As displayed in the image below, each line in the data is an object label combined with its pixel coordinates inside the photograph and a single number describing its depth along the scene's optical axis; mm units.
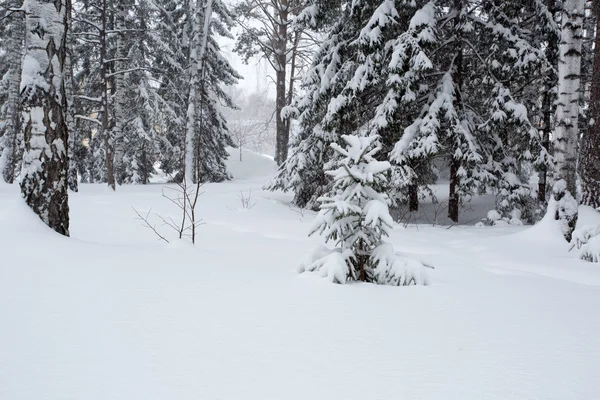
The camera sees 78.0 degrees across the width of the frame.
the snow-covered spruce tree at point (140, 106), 14945
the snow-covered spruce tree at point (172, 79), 16031
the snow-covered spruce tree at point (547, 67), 8578
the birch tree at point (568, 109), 5531
